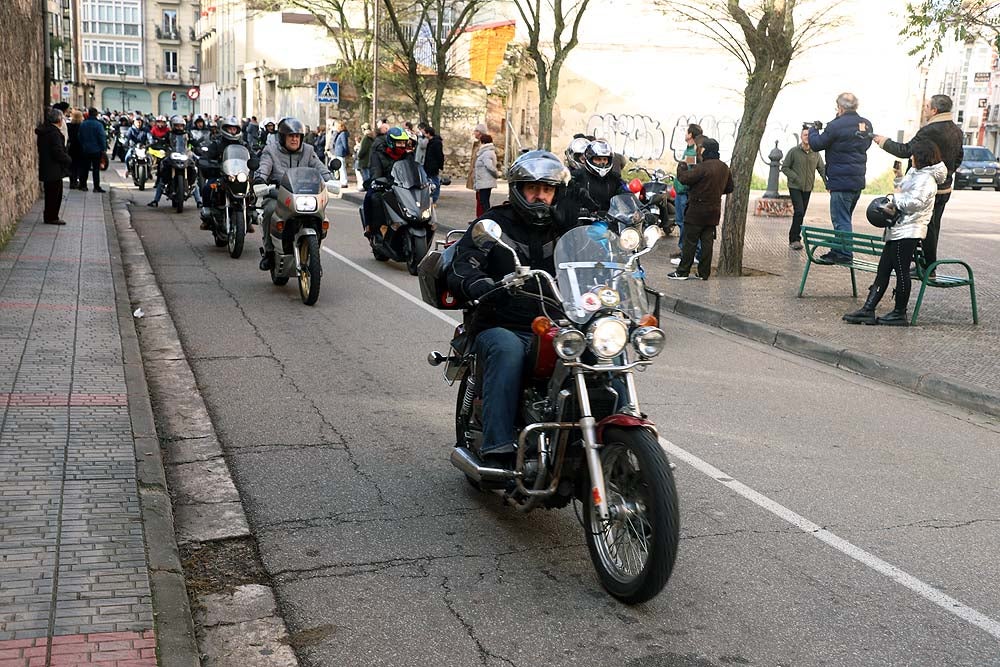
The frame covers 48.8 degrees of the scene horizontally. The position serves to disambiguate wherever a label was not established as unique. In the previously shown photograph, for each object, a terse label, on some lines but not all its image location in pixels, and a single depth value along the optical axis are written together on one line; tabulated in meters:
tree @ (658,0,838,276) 13.46
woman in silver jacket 10.22
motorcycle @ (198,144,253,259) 14.26
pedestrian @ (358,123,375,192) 26.10
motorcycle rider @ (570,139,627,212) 11.45
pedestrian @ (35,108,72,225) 16.56
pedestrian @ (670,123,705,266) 16.89
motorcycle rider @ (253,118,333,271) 12.06
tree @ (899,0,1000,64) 11.80
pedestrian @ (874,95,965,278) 11.16
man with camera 13.98
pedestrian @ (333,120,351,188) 30.83
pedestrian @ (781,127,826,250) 17.91
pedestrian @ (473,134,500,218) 20.25
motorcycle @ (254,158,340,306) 11.03
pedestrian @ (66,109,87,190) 25.25
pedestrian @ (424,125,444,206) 21.25
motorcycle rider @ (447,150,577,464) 4.72
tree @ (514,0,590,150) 23.88
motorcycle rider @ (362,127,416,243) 14.29
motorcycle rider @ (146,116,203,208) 20.47
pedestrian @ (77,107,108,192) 24.77
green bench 10.66
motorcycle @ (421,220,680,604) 4.05
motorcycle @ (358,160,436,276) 13.91
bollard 24.50
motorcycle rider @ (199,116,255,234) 15.20
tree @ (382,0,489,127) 28.09
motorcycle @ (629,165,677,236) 18.16
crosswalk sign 29.69
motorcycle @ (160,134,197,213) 20.28
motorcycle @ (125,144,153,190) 26.65
